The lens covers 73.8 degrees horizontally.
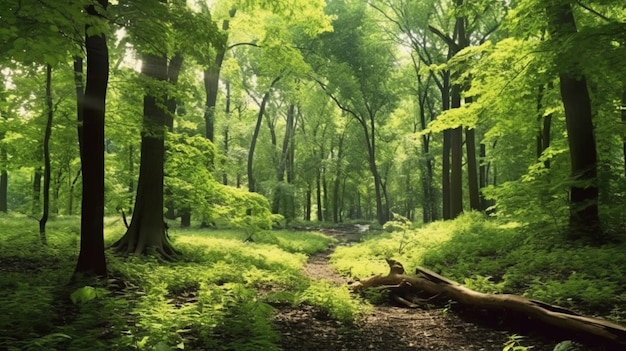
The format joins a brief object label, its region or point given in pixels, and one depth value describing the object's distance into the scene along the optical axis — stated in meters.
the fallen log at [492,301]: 4.33
